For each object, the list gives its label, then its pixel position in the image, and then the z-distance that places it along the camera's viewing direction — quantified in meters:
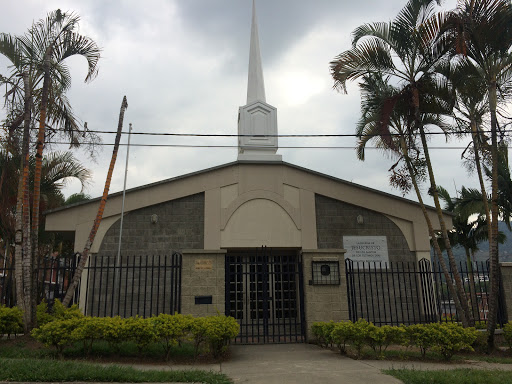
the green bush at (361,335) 9.16
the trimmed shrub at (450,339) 9.09
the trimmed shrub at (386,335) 9.20
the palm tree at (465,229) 22.11
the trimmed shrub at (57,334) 8.47
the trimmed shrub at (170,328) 8.74
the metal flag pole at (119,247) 14.59
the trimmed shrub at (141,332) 8.69
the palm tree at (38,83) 10.78
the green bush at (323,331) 10.09
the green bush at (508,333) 10.35
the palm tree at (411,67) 12.29
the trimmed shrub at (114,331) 8.62
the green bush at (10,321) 9.97
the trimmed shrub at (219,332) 8.90
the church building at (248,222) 14.89
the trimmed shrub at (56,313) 10.09
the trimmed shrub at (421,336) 9.16
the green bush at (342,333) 9.28
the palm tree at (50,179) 15.21
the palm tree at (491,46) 10.80
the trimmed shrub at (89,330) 8.52
